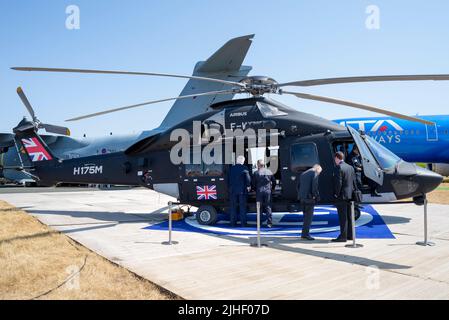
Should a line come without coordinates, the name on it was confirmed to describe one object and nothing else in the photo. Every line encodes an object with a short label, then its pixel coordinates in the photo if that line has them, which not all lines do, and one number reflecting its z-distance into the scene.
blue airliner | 21.30
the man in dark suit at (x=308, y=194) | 7.34
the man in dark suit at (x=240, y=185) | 8.94
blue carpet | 8.14
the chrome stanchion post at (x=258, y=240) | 6.87
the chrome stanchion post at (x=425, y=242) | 6.84
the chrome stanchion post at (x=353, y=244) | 6.76
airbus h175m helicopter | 8.55
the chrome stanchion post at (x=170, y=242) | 7.21
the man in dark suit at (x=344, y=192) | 7.23
